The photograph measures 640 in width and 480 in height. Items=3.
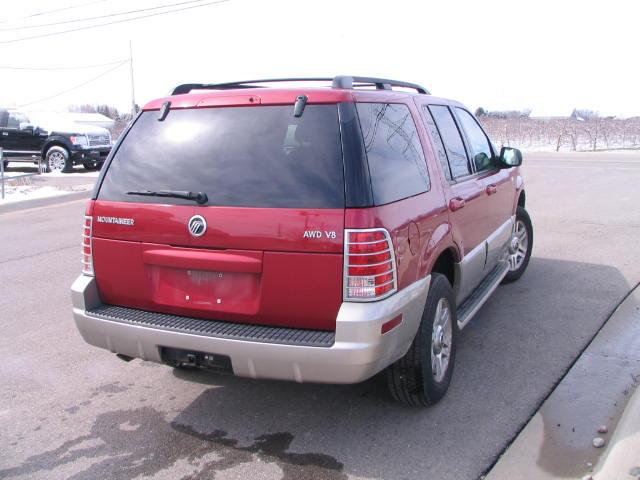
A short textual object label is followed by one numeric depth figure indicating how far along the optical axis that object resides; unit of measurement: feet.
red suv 9.94
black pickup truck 62.75
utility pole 136.87
